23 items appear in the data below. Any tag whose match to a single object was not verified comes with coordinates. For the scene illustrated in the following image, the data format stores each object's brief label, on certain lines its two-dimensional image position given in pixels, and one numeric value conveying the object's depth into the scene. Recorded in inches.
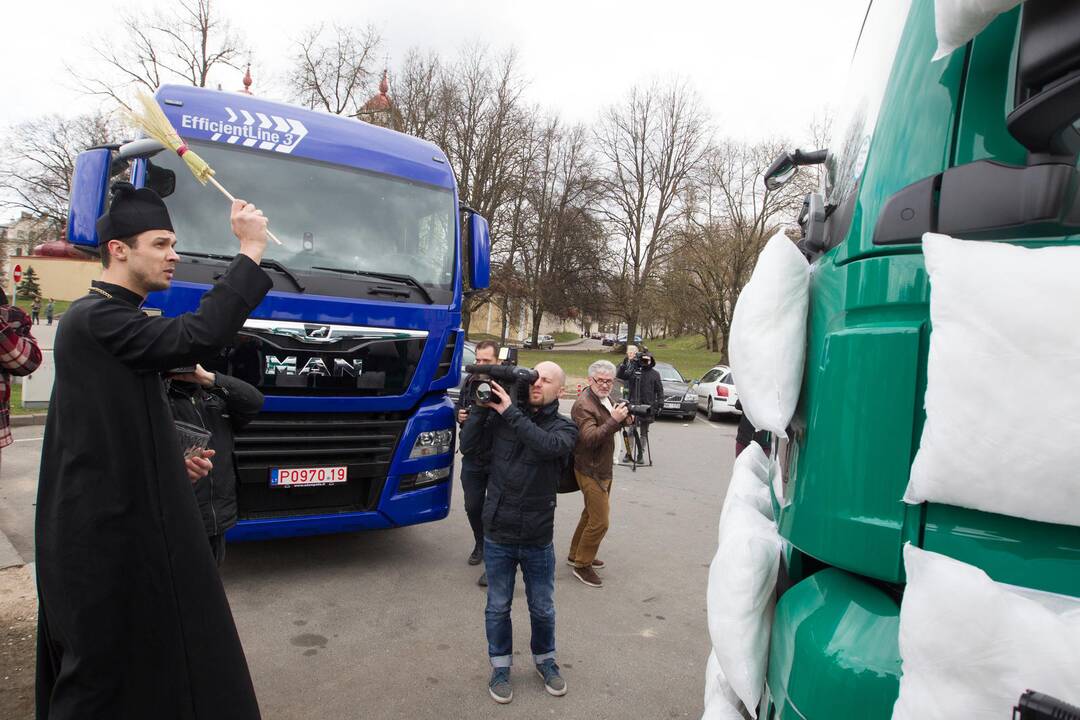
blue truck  163.2
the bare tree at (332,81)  1031.6
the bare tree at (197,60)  847.7
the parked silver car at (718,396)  684.1
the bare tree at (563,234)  1501.0
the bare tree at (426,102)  1147.3
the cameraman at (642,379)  428.8
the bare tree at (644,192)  1476.4
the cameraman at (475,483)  188.1
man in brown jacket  196.2
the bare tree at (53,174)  1061.1
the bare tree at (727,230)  1250.6
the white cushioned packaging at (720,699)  71.9
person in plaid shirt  167.3
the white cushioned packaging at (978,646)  40.7
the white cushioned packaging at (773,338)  61.9
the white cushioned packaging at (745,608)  63.0
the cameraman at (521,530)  130.3
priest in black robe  72.1
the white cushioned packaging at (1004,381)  41.1
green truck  44.4
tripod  396.5
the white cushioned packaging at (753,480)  82.1
